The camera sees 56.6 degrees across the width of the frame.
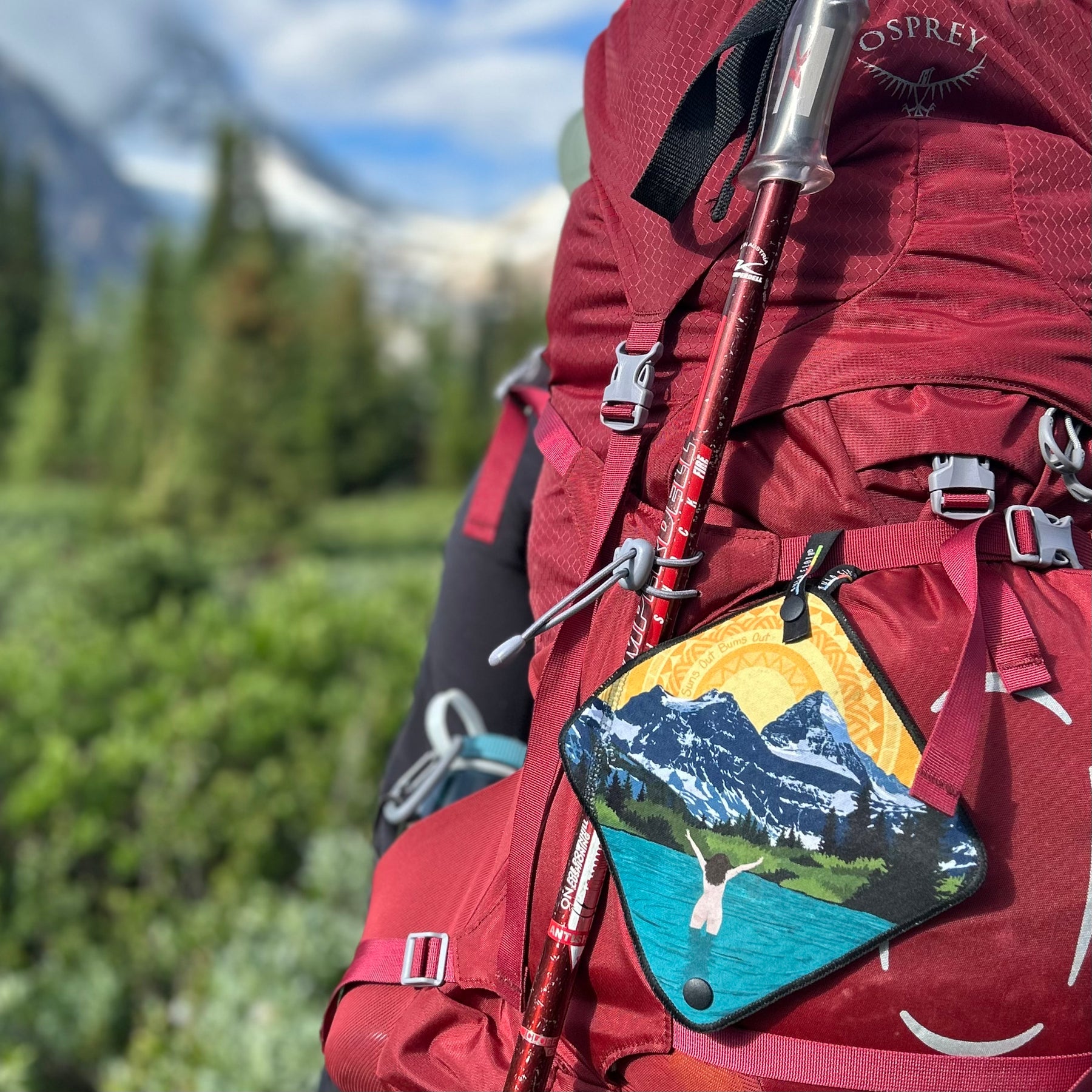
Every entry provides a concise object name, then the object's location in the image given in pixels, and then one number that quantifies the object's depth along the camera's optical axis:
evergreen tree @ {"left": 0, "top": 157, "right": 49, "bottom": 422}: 23.73
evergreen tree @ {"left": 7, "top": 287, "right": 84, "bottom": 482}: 22.83
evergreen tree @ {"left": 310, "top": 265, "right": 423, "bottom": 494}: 20.78
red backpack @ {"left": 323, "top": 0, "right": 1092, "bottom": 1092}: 0.76
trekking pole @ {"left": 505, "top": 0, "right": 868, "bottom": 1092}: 0.81
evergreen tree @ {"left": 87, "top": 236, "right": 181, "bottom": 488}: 19.14
